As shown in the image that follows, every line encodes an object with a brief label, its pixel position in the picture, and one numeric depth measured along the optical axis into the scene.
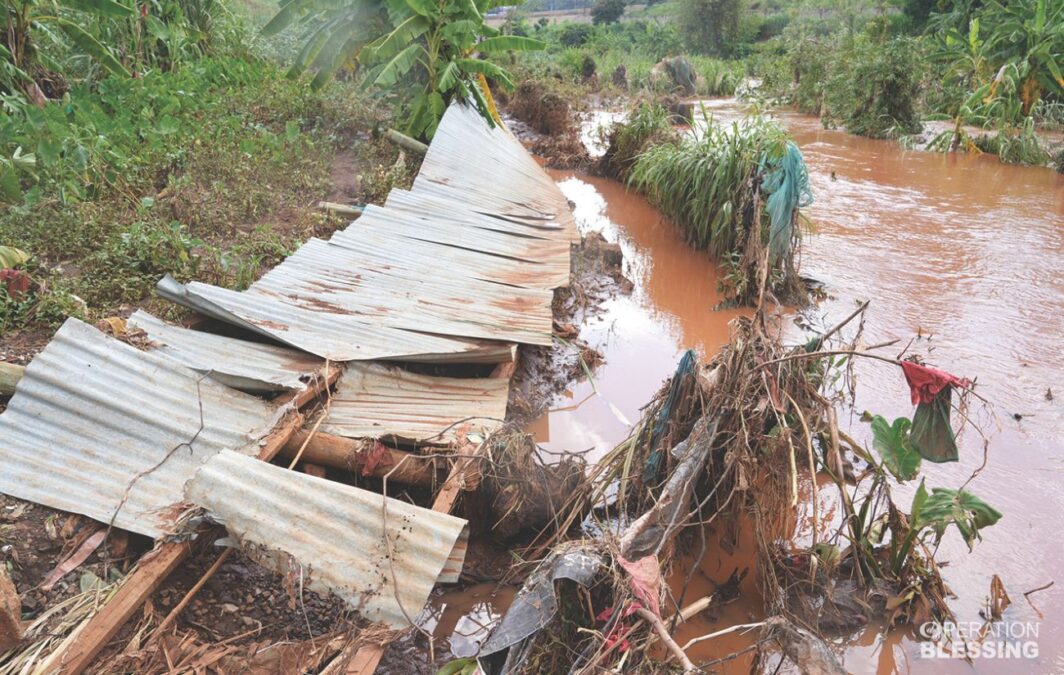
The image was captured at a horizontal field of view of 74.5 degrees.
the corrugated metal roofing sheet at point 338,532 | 2.67
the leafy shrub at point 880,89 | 13.41
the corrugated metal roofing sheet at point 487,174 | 6.90
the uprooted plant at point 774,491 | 2.57
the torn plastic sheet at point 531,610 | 2.23
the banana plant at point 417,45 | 8.52
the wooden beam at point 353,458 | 3.38
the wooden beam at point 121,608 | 2.35
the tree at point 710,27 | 28.33
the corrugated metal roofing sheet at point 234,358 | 3.55
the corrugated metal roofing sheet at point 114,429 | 2.93
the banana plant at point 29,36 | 6.08
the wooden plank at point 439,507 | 2.44
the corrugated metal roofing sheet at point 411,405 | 3.56
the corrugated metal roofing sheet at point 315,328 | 3.90
